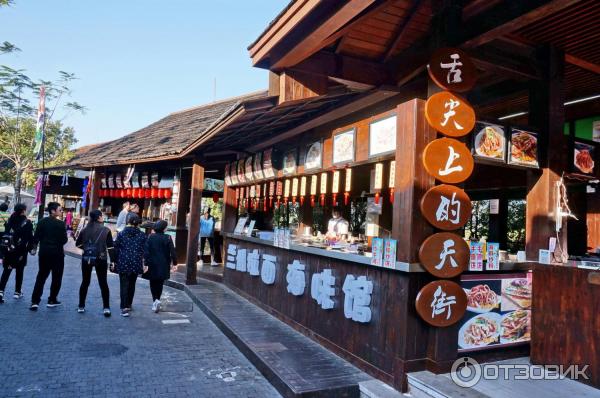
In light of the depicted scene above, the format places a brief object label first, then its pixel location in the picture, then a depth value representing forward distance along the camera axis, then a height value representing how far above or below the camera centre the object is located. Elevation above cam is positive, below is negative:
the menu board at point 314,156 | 8.26 +1.50
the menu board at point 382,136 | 5.58 +1.37
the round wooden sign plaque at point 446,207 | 4.48 +0.31
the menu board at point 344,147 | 6.90 +1.47
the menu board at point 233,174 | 12.25 +1.54
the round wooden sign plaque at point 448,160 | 4.46 +0.85
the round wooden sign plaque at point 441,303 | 4.45 -0.79
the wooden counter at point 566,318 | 4.31 -0.89
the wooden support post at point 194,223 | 11.54 -0.07
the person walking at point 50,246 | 8.02 -0.69
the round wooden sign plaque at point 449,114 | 4.50 +1.39
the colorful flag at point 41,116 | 17.70 +4.31
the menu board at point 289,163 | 9.33 +1.50
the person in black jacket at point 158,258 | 8.45 -0.84
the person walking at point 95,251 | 7.97 -0.73
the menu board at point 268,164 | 10.05 +1.55
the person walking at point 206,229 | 14.43 -0.29
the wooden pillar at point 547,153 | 5.57 +1.22
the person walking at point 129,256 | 8.32 -0.83
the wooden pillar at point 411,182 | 4.57 +0.59
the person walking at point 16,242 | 8.36 -0.66
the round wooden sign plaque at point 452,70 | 4.54 +1.92
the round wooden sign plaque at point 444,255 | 4.48 -0.24
